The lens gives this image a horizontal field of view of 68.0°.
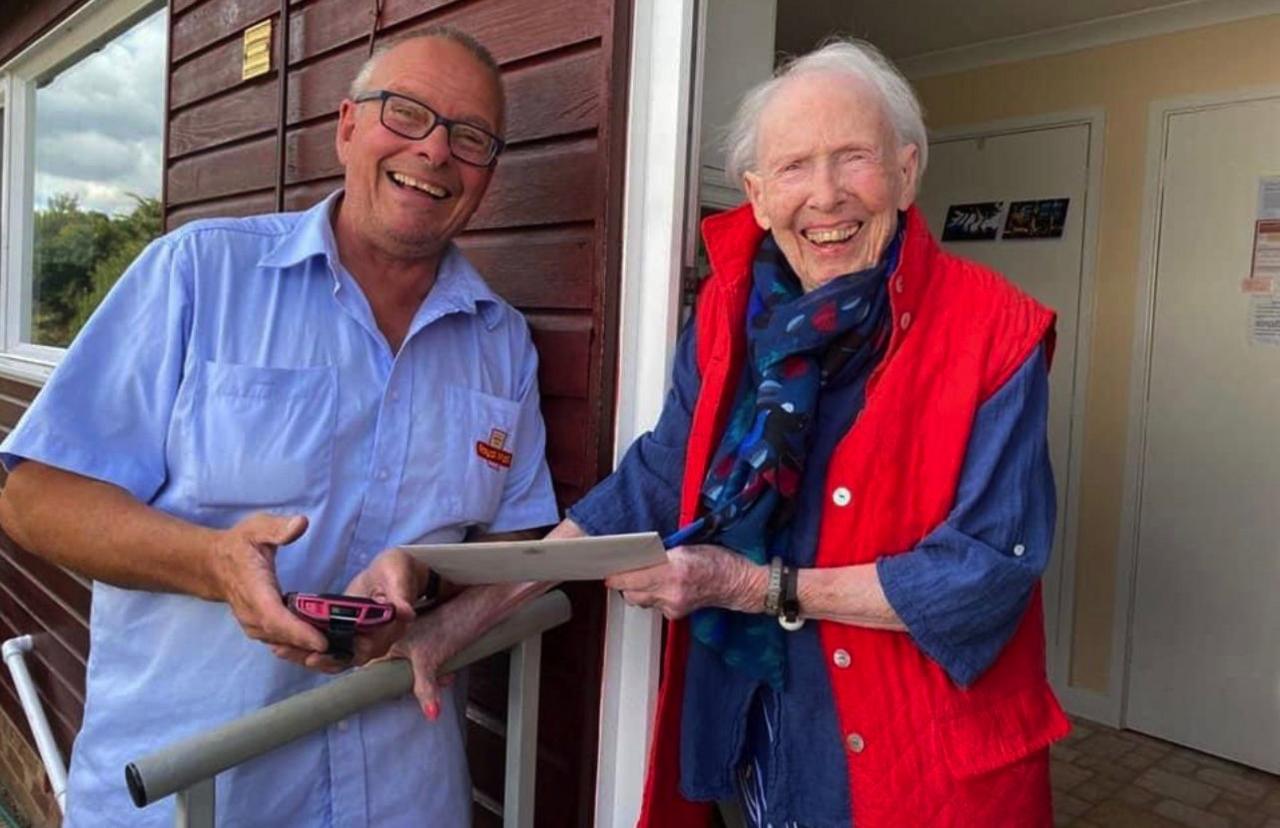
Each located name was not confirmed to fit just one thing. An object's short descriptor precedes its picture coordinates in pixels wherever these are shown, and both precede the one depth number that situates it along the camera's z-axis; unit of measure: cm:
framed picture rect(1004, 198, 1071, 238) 355
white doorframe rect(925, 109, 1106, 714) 344
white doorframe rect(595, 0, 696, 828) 154
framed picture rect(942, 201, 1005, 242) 376
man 117
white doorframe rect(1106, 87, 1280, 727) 327
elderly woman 112
